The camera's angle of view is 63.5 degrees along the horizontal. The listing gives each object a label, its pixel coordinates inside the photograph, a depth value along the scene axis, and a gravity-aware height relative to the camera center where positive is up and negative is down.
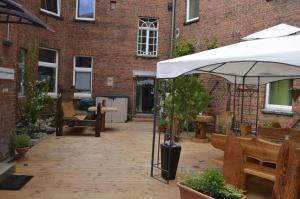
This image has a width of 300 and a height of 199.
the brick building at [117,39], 8.61 +2.17
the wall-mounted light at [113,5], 10.47 +3.78
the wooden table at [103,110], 7.88 -0.60
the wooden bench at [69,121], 7.11 -0.89
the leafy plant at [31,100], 6.60 -0.31
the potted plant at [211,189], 2.59 -1.02
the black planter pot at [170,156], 4.05 -1.06
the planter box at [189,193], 2.62 -1.10
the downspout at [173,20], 10.22 +3.15
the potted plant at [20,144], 4.82 -1.11
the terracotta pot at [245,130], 5.65 -0.77
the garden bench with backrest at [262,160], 2.85 -0.86
